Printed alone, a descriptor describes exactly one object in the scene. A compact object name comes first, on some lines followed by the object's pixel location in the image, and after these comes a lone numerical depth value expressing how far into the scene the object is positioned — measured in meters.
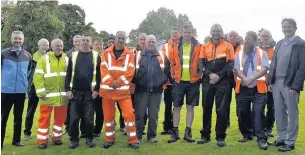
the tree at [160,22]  87.31
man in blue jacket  7.20
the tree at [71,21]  49.72
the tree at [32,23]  37.31
